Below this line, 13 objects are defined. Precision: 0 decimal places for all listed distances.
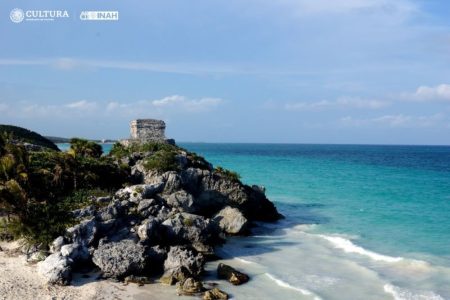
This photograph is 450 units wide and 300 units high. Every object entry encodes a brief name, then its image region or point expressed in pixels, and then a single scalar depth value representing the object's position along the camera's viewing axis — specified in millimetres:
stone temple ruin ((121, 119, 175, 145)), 42438
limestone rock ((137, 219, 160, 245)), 20547
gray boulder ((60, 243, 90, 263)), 18641
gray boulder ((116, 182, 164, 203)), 24867
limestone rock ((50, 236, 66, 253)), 19212
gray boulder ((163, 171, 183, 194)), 28172
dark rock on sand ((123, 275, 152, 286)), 17766
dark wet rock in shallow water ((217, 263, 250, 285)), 17959
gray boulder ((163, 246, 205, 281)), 18297
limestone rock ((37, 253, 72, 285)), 17375
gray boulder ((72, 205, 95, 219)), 21734
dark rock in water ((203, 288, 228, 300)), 16250
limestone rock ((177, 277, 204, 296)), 16750
